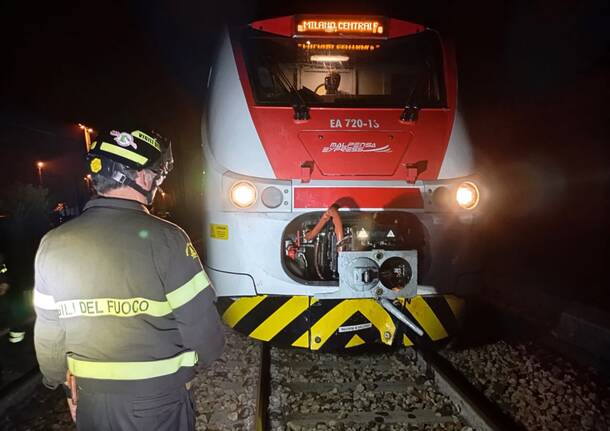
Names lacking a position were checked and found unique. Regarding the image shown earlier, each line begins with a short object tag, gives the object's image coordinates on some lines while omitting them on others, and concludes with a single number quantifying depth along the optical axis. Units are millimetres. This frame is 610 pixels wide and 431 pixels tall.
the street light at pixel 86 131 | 20358
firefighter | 1751
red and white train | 3500
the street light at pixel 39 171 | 18156
